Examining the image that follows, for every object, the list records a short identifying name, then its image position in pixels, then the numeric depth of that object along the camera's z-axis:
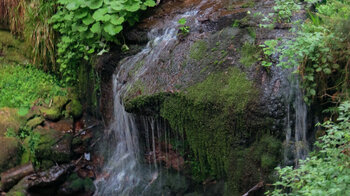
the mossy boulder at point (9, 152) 5.56
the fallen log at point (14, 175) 5.35
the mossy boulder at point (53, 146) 5.78
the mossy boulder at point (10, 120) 5.89
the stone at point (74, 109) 6.56
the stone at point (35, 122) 6.05
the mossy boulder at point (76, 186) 5.52
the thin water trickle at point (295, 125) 3.92
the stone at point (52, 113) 6.29
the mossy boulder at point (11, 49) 7.23
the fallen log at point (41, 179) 5.29
